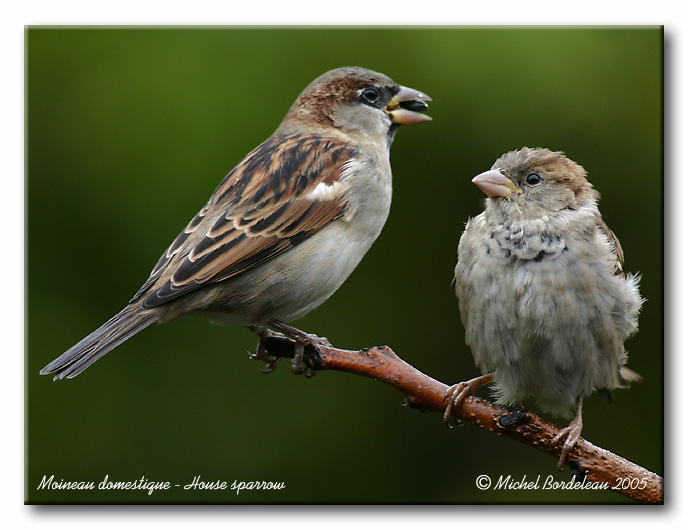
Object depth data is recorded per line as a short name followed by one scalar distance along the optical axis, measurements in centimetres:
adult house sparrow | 671
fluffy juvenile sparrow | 631
